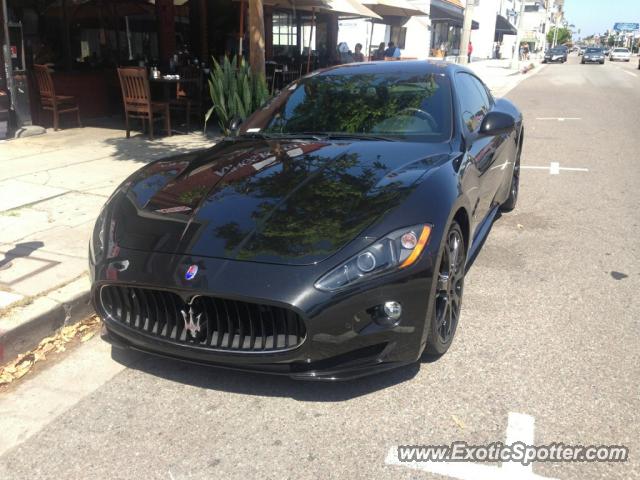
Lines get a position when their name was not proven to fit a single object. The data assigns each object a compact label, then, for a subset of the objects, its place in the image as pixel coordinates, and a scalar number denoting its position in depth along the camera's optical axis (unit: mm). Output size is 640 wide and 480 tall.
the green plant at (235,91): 7559
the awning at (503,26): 58375
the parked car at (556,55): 57000
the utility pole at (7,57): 8596
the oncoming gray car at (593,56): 54594
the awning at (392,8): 15745
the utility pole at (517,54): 36906
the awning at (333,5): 11180
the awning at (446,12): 35156
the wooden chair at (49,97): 9423
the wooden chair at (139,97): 8953
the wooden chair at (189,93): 10203
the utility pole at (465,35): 27266
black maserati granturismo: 2559
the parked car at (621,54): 67188
